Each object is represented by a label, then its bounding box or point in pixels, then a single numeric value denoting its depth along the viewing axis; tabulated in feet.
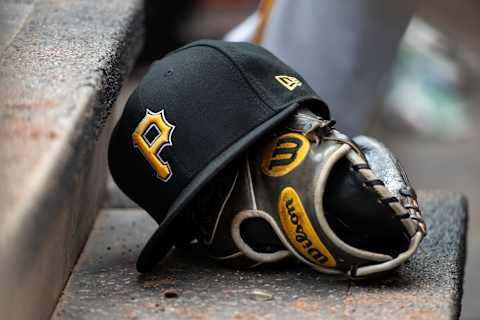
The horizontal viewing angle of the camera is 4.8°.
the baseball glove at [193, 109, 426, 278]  14.83
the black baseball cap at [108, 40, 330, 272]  14.87
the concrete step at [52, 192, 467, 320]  14.79
